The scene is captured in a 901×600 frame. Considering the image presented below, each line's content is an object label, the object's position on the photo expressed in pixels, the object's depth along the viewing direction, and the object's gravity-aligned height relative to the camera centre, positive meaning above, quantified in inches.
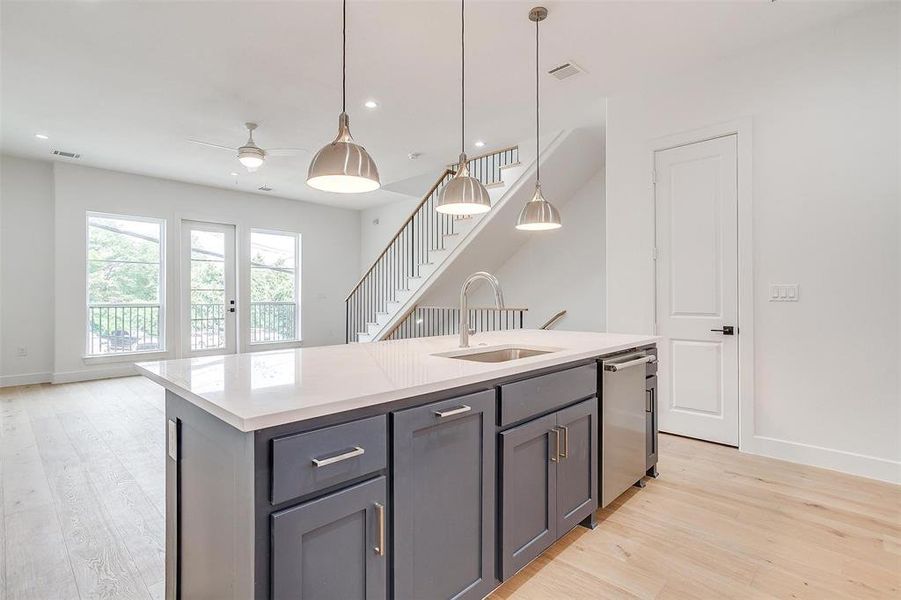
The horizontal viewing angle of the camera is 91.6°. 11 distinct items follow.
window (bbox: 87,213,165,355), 240.4 +10.8
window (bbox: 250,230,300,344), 304.0 +11.3
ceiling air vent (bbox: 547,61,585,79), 132.9 +71.3
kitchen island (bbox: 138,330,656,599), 41.1 -19.8
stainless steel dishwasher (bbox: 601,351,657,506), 87.0 -26.0
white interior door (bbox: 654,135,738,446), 130.4 +4.0
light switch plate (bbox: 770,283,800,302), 119.4 +2.1
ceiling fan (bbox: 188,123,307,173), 168.2 +57.8
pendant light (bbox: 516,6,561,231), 102.3 +20.1
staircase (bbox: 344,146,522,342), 215.5 +24.9
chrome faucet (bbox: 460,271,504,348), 85.8 +0.4
